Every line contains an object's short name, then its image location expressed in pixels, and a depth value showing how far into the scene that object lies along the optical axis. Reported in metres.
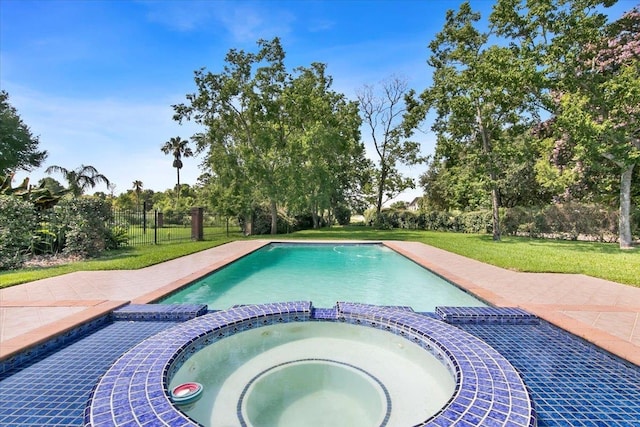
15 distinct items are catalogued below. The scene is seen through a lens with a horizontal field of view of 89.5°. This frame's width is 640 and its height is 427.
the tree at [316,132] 19.62
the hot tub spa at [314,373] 2.38
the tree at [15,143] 23.06
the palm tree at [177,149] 47.78
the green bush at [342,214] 40.34
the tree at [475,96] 14.70
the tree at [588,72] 12.00
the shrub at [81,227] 9.73
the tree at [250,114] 19.58
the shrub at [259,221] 21.73
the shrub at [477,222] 21.94
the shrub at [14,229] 8.16
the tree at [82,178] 29.58
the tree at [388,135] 28.16
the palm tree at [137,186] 51.59
